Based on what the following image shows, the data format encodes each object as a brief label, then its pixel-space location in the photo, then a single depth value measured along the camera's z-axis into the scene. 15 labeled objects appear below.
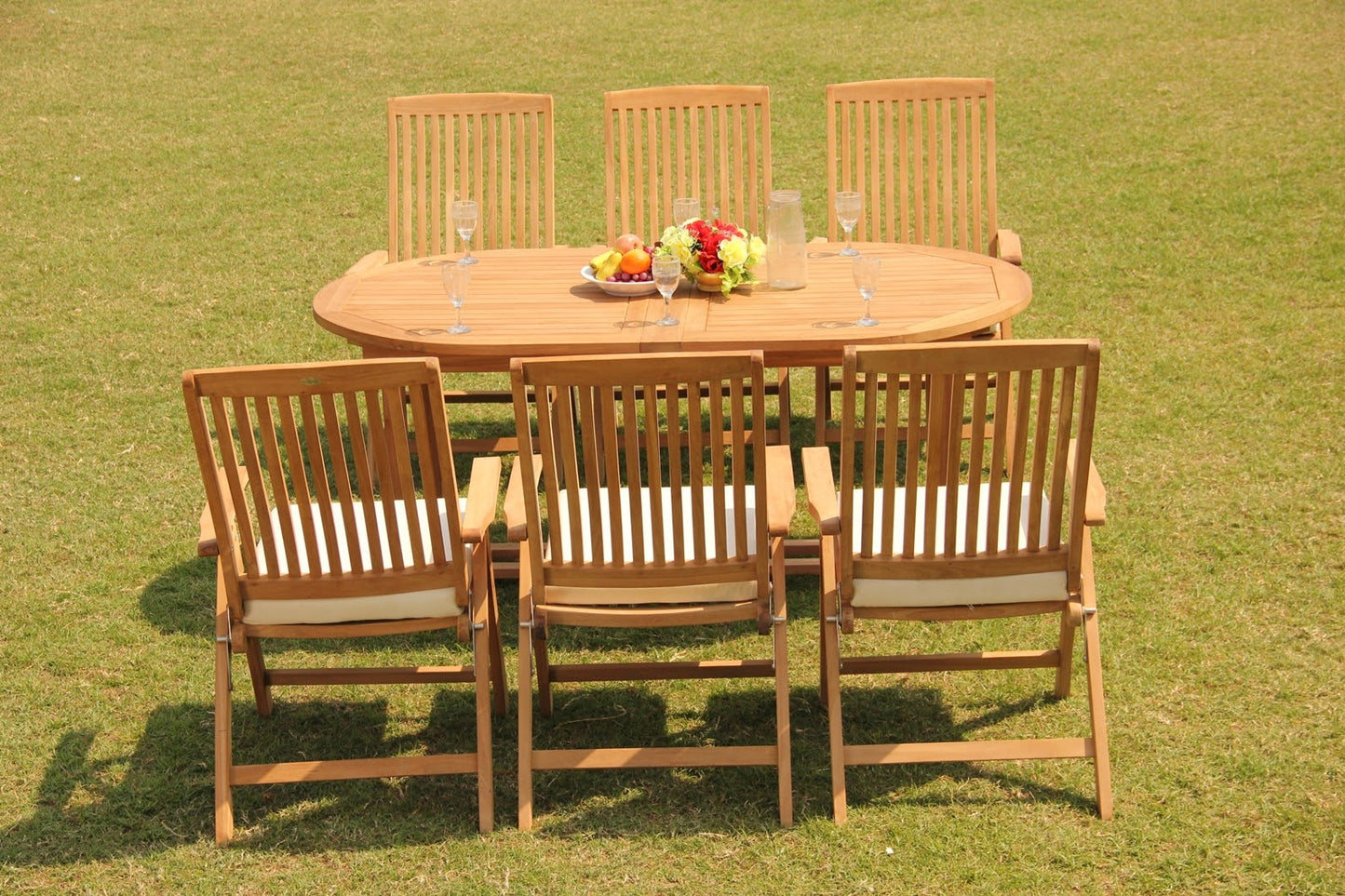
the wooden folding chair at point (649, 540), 3.42
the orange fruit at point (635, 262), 5.04
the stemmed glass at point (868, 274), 4.50
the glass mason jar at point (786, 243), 4.89
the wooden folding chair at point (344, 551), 3.46
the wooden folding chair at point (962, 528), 3.38
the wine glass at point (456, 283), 4.62
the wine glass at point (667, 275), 4.52
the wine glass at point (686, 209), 5.25
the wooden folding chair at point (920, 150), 6.11
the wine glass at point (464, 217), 5.17
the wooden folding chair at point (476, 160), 6.16
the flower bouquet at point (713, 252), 4.88
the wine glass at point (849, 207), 5.14
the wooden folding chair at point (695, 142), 6.13
